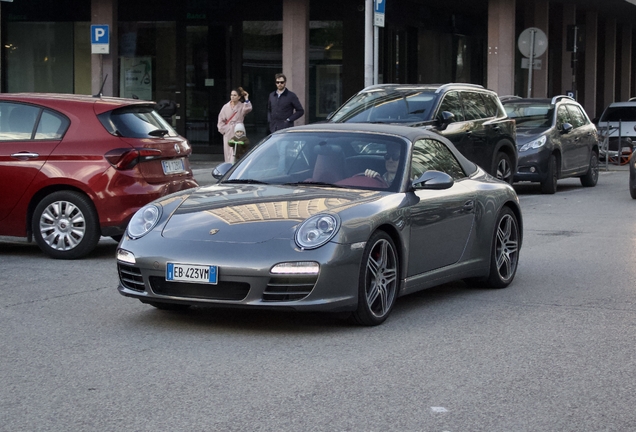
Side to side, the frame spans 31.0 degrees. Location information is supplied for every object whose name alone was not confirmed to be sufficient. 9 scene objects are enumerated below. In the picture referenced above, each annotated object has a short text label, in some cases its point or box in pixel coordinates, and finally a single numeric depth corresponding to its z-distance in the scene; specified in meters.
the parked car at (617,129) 29.84
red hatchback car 10.87
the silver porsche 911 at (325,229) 7.00
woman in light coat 21.15
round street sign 27.20
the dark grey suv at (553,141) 20.00
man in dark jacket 20.59
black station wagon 16.13
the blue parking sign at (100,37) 23.27
